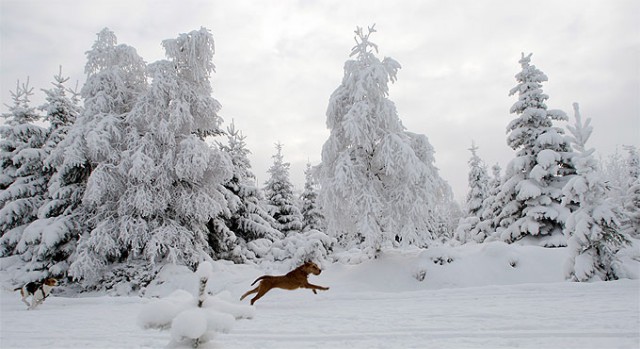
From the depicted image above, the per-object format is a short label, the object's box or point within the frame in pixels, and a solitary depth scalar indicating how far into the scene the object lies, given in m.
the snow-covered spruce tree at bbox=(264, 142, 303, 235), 29.38
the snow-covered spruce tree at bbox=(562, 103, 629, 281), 9.37
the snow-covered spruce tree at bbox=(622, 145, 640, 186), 25.15
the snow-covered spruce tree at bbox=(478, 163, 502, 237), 20.74
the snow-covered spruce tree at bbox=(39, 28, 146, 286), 14.85
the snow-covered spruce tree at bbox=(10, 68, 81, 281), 14.97
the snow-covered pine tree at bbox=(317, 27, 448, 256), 14.45
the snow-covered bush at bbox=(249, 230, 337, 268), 14.22
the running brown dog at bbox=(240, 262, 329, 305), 8.16
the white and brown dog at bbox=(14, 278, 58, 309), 10.21
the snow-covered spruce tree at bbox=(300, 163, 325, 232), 32.12
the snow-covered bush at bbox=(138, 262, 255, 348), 2.18
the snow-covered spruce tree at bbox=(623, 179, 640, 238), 15.80
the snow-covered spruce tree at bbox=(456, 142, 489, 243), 31.45
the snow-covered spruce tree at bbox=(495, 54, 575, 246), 15.98
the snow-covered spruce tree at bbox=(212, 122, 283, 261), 18.50
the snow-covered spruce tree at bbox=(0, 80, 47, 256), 17.47
